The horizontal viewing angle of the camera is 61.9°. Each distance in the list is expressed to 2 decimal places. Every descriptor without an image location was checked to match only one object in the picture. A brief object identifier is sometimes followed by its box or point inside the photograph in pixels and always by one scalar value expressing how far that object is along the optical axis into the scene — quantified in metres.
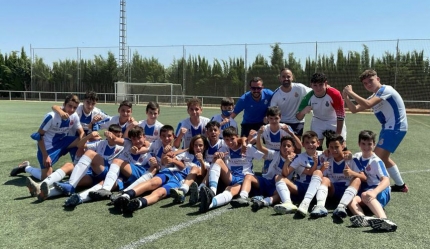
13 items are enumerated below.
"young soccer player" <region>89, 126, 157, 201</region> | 4.71
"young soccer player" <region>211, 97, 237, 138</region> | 6.19
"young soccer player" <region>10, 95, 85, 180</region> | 5.80
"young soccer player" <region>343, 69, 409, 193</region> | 5.27
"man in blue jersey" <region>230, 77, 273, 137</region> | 6.38
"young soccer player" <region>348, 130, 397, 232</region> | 3.70
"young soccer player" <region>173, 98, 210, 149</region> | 5.95
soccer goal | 32.02
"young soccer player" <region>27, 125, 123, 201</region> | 4.60
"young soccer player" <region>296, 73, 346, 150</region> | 5.64
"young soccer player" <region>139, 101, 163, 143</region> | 6.05
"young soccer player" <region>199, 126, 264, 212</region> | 4.34
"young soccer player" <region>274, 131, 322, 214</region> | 4.69
